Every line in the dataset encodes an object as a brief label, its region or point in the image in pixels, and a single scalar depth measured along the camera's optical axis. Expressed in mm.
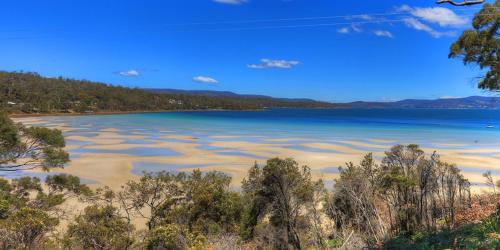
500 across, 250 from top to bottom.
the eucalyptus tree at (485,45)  9023
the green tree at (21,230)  8859
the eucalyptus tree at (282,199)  13273
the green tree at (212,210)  12930
